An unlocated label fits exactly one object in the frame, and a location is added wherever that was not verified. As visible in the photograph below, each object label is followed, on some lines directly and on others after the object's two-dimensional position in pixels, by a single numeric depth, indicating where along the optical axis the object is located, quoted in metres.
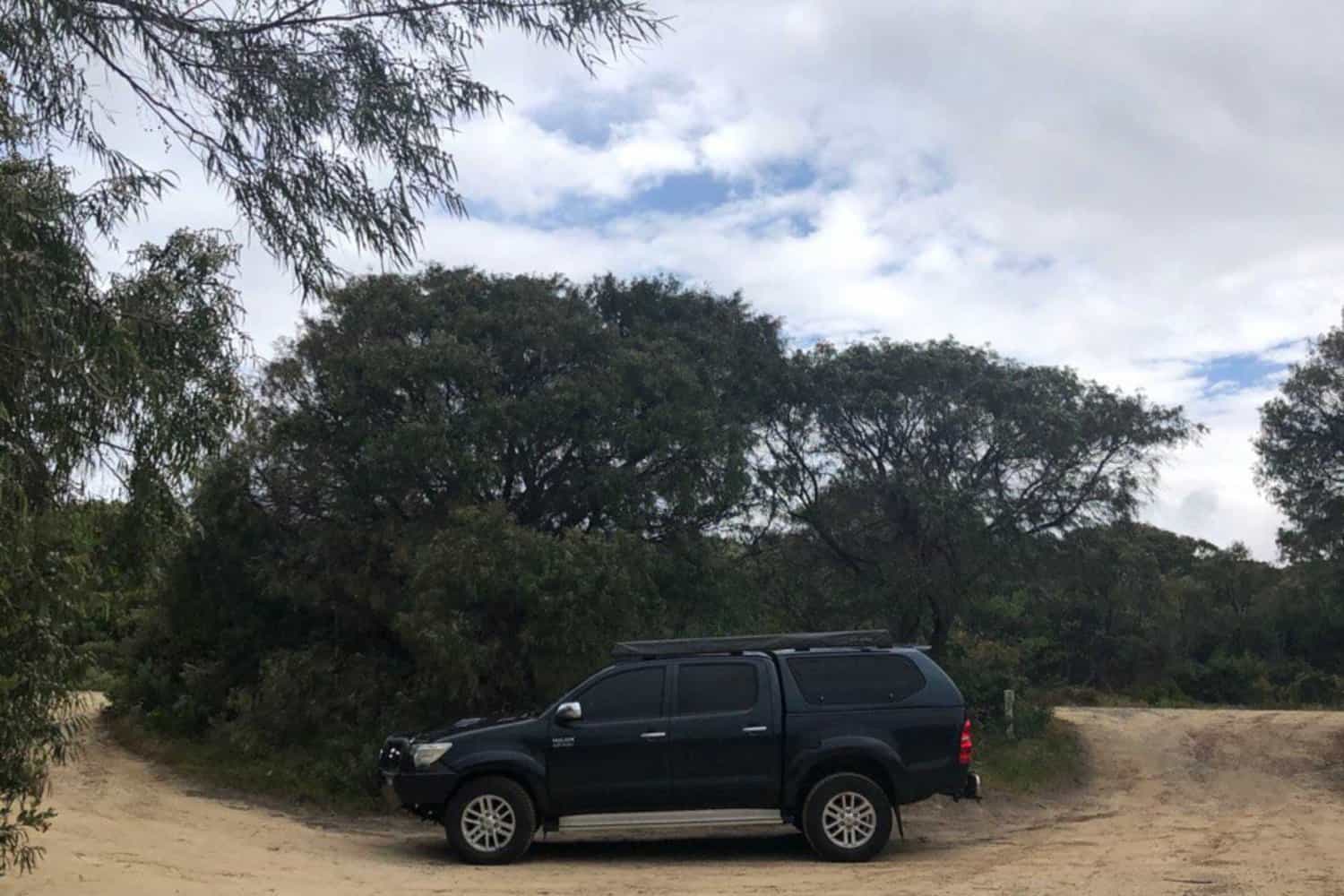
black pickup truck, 11.17
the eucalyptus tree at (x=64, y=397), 6.39
